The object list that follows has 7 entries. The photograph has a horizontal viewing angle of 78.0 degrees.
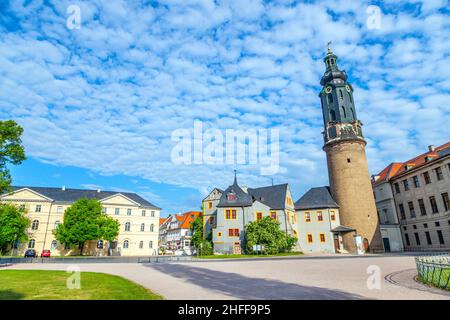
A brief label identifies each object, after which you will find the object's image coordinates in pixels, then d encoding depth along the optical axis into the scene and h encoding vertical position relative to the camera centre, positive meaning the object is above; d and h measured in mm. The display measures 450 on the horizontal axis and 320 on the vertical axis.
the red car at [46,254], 46544 -434
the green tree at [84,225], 48094 +4291
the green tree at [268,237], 38125 +1320
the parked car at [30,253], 45000 -236
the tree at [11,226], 43375 +4057
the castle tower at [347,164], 40906 +12060
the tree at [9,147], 21547 +7934
